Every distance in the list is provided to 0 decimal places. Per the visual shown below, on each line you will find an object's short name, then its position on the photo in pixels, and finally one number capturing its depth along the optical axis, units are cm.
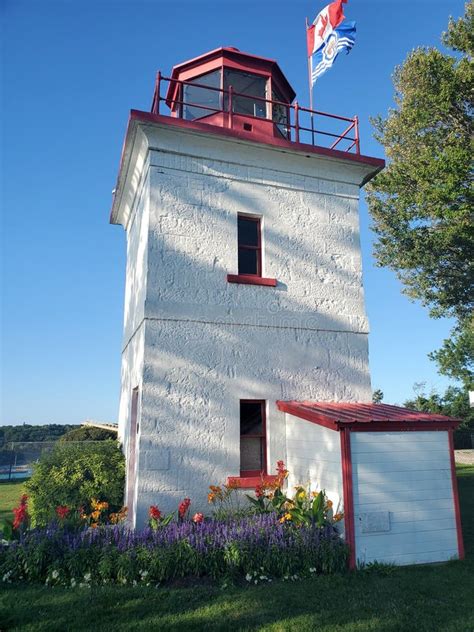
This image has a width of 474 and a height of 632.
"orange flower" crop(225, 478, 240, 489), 770
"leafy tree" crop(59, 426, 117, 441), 1925
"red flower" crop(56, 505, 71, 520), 693
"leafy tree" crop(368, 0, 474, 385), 1442
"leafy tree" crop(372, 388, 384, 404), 4097
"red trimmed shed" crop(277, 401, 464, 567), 660
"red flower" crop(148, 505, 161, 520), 698
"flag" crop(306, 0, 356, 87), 1024
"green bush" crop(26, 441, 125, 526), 834
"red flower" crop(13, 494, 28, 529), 674
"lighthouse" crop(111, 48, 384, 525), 785
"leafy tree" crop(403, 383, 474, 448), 2628
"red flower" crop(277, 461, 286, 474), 794
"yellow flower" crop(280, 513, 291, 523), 672
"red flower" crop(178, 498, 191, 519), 715
